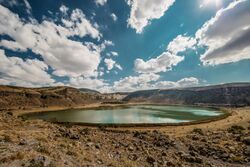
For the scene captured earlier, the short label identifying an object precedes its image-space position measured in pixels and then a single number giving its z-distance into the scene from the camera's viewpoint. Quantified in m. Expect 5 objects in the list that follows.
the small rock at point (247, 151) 12.42
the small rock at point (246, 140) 15.56
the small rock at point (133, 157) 10.56
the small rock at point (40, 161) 6.63
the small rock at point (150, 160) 10.22
